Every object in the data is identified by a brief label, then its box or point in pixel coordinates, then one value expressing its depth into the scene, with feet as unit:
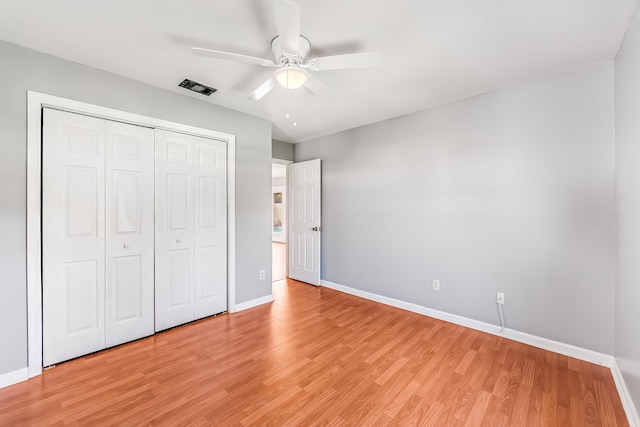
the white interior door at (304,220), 13.91
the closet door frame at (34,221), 6.39
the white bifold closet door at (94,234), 6.77
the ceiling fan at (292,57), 4.48
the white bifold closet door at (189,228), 8.71
